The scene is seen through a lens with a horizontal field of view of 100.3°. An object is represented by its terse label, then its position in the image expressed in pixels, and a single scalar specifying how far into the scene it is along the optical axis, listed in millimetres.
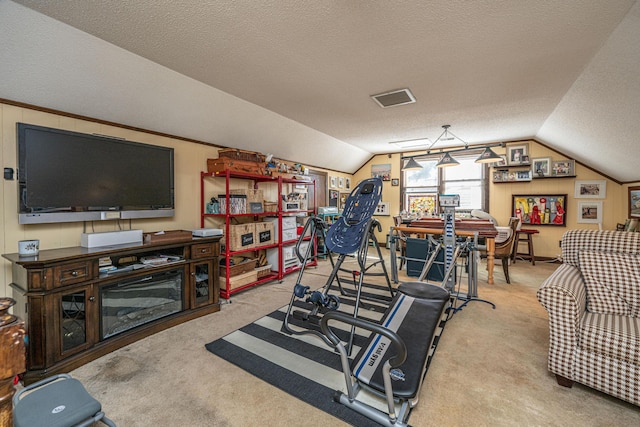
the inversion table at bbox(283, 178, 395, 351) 2525
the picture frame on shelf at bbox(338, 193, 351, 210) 7376
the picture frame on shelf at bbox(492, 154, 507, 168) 5871
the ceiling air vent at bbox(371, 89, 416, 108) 3258
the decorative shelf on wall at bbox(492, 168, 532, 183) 5709
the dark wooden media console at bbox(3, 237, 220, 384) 1944
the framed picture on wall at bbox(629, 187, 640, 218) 4480
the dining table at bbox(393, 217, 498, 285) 3678
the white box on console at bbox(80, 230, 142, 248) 2434
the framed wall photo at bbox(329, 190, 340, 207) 6979
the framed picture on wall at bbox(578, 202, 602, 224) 5199
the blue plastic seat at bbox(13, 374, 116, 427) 1312
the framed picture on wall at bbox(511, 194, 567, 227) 5500
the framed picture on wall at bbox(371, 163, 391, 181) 7375
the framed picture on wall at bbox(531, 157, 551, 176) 5488
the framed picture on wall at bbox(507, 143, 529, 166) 5664
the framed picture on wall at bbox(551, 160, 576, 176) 5301
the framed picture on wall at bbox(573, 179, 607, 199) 5137
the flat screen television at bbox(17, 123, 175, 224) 2240
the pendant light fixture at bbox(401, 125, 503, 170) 4340
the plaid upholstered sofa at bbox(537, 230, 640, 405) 1666
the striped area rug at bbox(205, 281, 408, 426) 1771
